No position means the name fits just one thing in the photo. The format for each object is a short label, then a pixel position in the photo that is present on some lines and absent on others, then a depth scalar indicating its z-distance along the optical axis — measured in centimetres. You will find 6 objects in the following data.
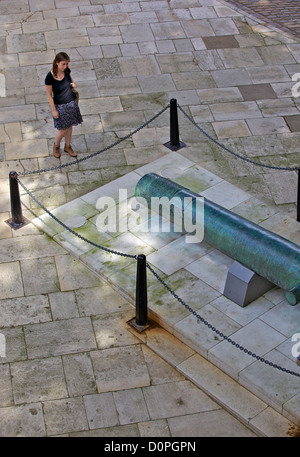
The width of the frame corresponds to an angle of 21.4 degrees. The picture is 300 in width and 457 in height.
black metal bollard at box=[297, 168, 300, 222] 1032
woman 1077
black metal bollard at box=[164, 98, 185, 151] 1152
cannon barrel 863
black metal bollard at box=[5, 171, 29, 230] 1009
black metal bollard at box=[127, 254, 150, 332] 845
